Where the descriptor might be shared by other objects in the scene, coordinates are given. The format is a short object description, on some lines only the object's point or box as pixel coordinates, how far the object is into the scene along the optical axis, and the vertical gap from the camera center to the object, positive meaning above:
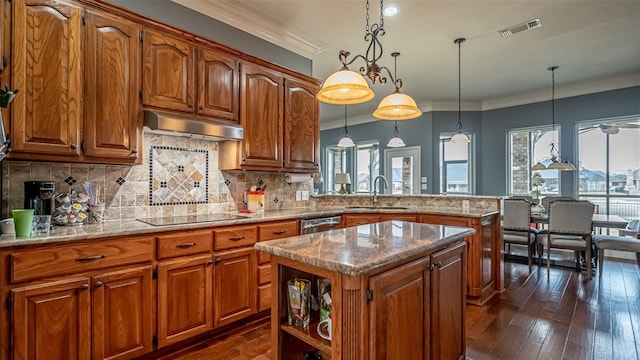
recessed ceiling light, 3.08 +1.68
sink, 3.98 -0.36
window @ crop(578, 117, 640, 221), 5.14 +0.23
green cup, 1.78 -0.24
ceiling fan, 5.16 +0.87
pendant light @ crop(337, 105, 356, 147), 6.50 +0.76
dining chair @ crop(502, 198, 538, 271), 4.40 -0.64
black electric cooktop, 2.37 -0.32
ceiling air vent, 3.42 +1.71
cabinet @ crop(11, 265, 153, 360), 1.70 -0.81
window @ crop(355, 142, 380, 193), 8.10 +0.38
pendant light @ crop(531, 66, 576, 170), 4.94 +0.47
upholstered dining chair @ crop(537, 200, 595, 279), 4.05 -0.64
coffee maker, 2.03 -0.10
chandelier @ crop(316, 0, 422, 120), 2.02 +0.62
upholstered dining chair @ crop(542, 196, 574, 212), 5.28 -0.36
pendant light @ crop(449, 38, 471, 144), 3.87 +1.65
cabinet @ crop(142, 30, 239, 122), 2.48 +0.87
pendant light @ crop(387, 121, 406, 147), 6.05 +0.70
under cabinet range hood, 2.42 +0.44
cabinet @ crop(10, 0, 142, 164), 1.95 +0.65
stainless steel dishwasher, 3.17 -0.48
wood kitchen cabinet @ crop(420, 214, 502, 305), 3.18 -0.79
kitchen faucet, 4.23 -0.26
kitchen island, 1.22 -0.51
